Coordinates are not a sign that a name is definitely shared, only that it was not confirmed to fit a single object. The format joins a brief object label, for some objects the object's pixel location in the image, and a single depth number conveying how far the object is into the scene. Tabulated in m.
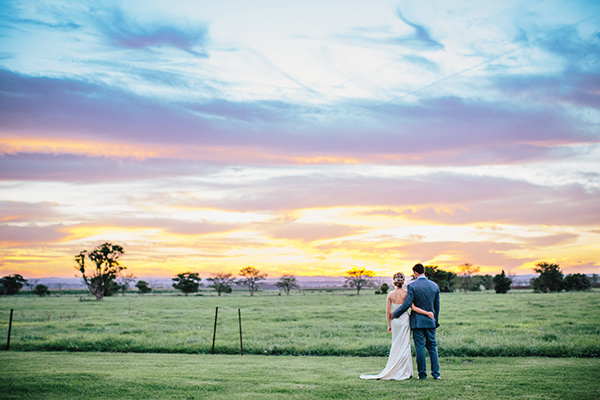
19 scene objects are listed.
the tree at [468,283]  119.09
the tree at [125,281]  134.79
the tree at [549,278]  103.50
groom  11.33
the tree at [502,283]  102.62
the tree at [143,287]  140.50
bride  11.44
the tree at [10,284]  123.81
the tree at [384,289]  112.45
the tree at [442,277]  105.56
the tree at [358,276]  149.62
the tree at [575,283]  103.38
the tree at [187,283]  129.50
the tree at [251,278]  156.88
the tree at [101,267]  100.69
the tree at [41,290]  117.00
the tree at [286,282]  150.00
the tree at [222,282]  143.00
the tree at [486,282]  136.56
